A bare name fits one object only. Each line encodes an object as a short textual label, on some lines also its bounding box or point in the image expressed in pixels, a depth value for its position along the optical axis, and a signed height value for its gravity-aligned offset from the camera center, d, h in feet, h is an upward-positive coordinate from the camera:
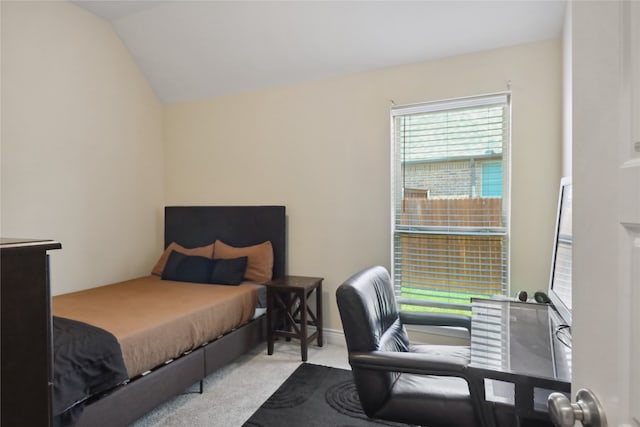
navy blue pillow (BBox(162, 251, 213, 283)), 10.73 -1.94
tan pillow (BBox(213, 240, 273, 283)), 10.85 -1.63
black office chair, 4.52 -2.46
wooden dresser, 2.34 -0.93
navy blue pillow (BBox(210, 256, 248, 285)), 10.39 -1.94
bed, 5.82 -2.39
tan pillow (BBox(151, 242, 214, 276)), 11.76 -1.53
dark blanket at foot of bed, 5.06 -2.58
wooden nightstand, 9.53 -3.05
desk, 3.83 -1.94
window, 8.97 +0.27
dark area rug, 6.69 -4.24
